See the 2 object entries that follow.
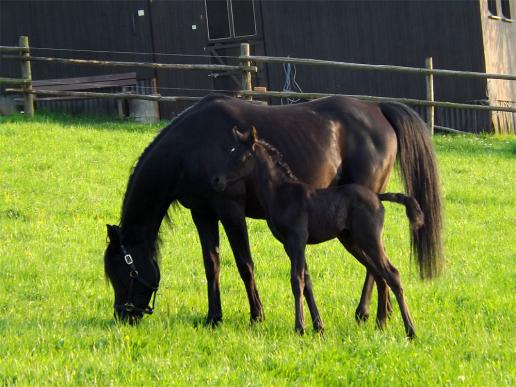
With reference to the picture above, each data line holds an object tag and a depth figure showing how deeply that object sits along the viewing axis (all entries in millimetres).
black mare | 14945
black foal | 13891
